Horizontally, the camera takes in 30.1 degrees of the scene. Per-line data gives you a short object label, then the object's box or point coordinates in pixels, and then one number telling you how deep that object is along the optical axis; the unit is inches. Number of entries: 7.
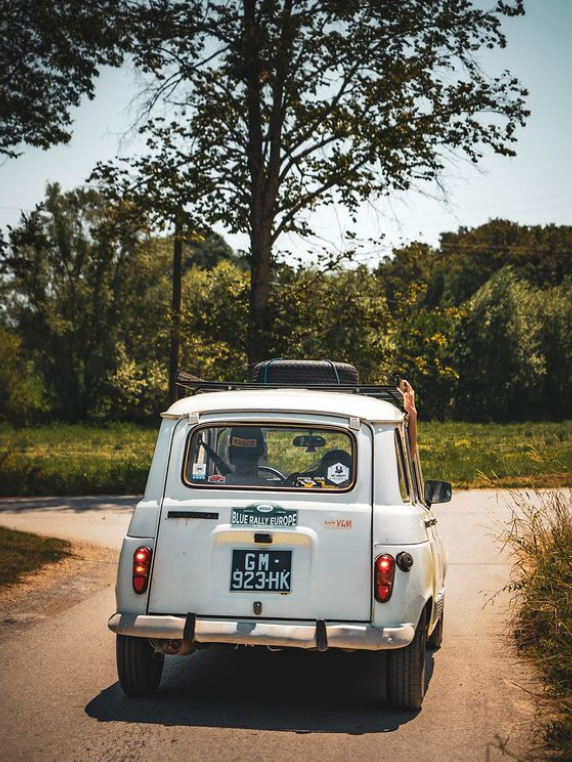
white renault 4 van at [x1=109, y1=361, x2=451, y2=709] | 237.0
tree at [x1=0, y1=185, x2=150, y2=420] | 2203.5
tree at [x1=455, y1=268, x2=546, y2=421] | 2412.6
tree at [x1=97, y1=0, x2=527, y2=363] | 969.5
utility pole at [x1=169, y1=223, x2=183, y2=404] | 1344.7
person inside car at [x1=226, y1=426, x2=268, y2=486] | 281.4
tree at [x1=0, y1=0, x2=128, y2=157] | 804.6
